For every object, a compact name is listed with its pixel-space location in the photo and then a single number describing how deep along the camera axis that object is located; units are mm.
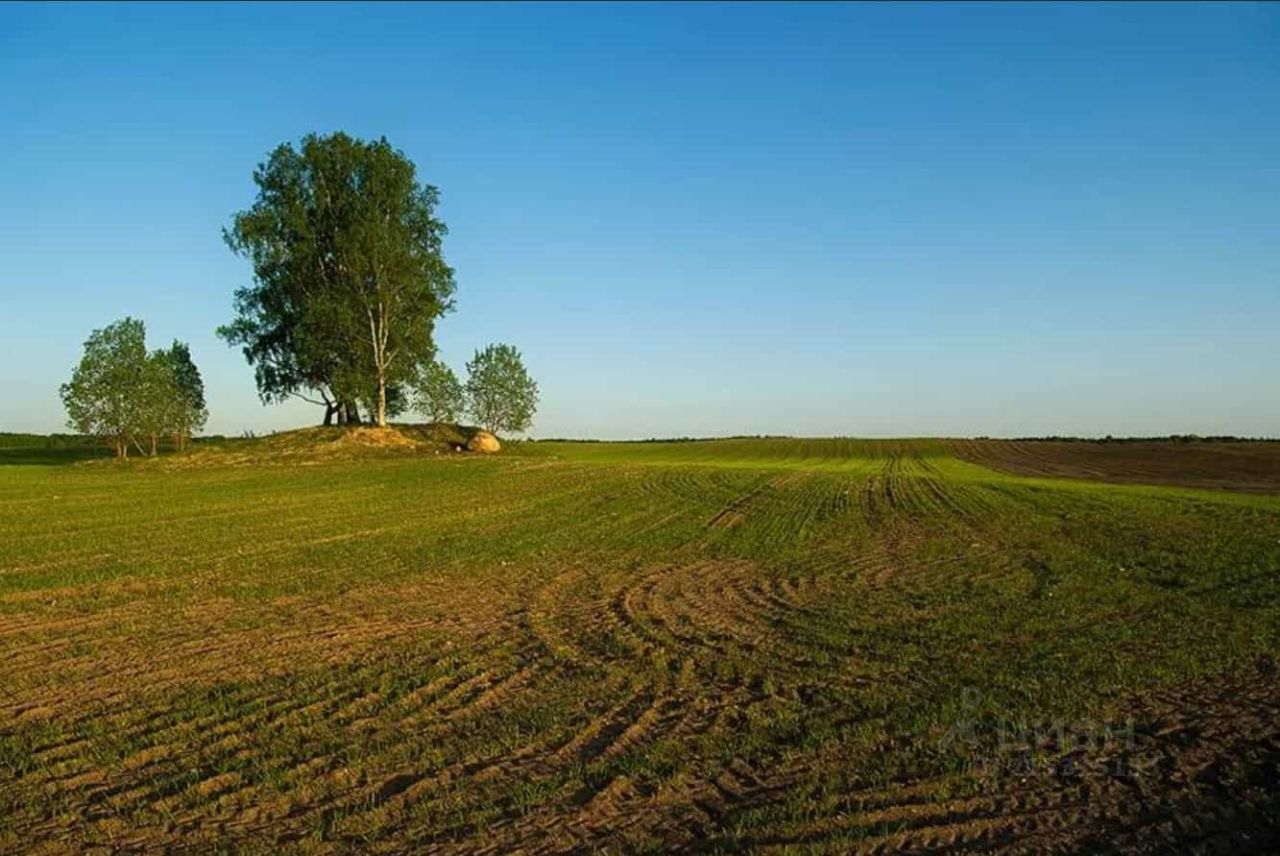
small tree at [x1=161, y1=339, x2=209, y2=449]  67875
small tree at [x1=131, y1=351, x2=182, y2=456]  64375
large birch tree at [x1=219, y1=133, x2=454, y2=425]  57281
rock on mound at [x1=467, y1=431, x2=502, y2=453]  61219
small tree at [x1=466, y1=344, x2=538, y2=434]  90375
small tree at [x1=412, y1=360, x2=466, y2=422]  84375
